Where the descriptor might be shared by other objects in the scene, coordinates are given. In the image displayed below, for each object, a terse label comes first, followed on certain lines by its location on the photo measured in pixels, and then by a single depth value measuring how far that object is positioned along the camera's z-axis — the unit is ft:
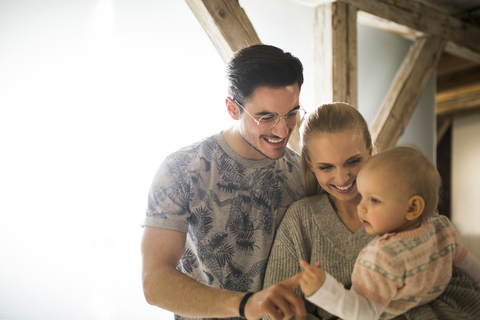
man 5.25
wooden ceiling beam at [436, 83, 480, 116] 17.92
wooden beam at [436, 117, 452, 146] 20.39
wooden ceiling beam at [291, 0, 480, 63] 11.57
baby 3.68
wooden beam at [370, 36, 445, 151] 12.21
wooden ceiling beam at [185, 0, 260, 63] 8.03
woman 5.05
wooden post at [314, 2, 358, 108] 10.36
